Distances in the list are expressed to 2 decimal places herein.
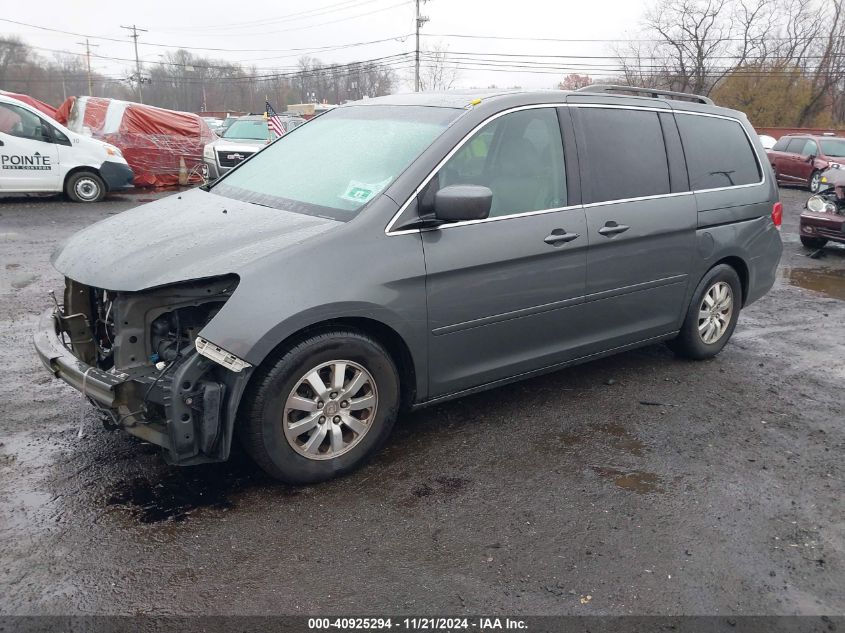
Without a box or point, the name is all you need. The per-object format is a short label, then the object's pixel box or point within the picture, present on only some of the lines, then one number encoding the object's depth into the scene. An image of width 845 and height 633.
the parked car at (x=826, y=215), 9.93
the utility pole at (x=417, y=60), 49.86
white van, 12.53
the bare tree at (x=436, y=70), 58.53
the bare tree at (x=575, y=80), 63.42
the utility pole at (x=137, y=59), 70.44
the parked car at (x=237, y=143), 16.20
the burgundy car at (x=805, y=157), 19.19
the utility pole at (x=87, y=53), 75.25
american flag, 17.51
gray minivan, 3.13
